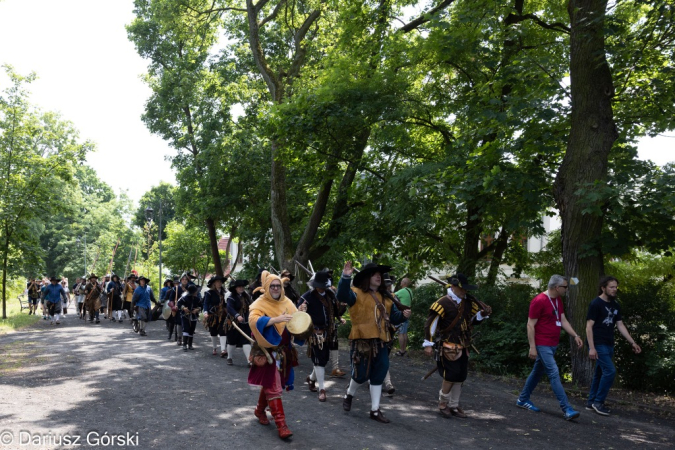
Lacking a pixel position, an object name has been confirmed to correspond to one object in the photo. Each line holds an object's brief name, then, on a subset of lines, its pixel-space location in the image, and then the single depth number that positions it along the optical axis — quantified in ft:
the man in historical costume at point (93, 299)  79.88
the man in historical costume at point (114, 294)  80.89
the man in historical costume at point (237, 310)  40.65
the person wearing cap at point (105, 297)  86.72
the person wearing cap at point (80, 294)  91.40
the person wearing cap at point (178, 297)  53.63
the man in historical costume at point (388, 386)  32.30
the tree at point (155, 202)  274.77
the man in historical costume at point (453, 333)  26.89
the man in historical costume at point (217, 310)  45.51
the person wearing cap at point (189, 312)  49.39
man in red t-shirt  27.84
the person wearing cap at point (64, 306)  80.48
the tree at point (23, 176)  80.69
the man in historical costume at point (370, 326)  26.22
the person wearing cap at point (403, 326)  48.91
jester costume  22.98
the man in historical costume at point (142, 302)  61.87
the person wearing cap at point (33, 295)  93.80
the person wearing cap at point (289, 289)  39.23
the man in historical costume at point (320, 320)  30.81
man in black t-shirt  28.60
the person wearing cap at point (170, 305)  55.45
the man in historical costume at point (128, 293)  78.02
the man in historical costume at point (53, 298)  76.13
